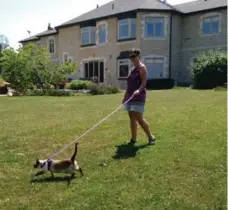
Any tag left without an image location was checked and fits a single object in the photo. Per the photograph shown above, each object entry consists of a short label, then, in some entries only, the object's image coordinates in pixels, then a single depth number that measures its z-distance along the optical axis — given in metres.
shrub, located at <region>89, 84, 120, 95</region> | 16.28
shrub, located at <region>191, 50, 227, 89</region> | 17.54
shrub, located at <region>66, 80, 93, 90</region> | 18.39
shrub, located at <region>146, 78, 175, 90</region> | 19.80
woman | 4.65
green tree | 17.01
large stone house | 20.97
